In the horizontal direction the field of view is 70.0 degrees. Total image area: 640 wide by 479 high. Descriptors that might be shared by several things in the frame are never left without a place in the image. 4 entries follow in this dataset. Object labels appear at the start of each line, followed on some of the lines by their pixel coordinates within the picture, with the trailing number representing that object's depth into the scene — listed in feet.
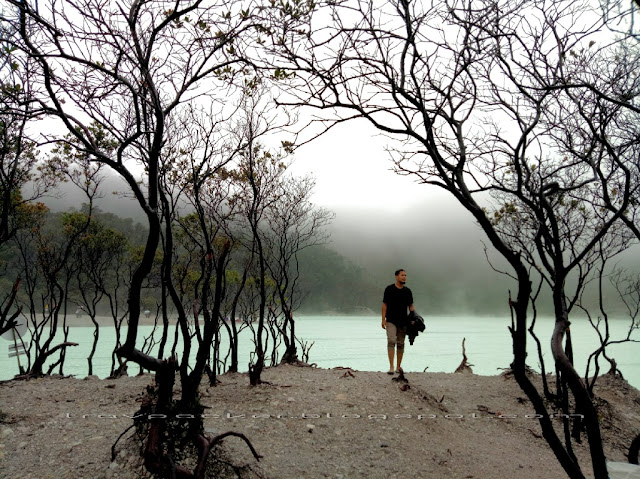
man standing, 26.96
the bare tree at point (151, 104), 10.87
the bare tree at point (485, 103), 9.27
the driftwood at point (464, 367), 33.55
